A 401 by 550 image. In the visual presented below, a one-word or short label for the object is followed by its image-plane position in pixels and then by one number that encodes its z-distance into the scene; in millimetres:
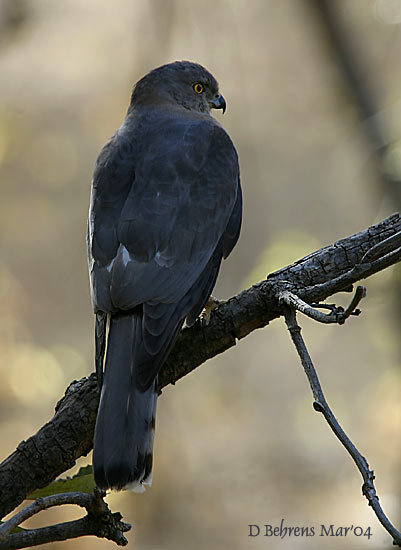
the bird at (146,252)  5566
